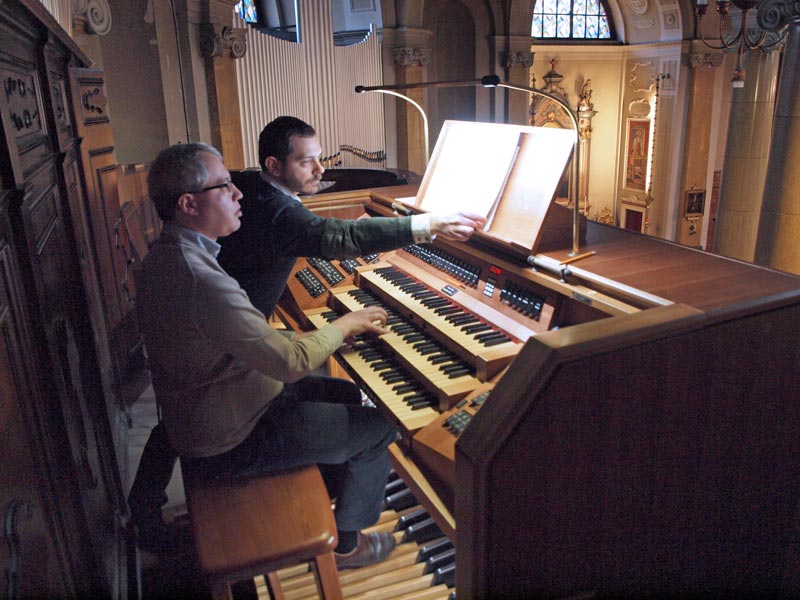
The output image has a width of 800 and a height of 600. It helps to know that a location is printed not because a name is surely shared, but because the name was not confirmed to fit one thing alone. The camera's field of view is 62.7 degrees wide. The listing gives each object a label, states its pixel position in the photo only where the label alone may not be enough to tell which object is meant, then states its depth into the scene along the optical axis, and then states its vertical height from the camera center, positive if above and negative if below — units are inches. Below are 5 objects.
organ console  62.8 -34.8
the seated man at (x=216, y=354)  70.0 -26.5
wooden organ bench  66.2 -42.4
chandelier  219.8 +16.1
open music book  89.8 -11.1
